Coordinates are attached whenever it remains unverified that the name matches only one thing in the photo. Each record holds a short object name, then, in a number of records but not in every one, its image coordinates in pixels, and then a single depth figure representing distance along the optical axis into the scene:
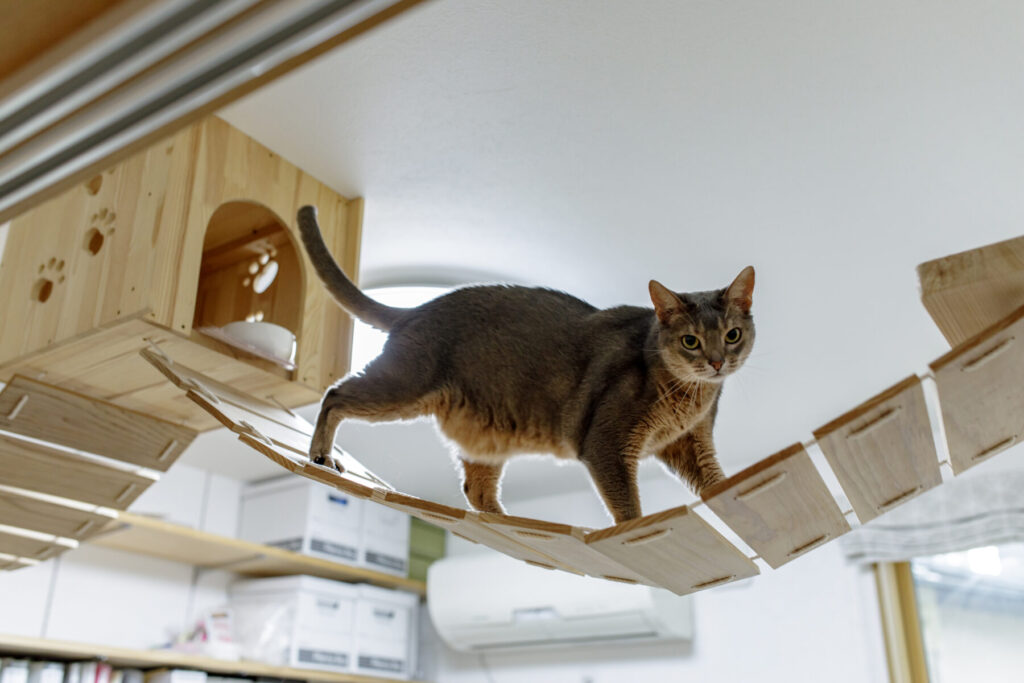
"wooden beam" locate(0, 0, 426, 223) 0.65
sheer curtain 3.17
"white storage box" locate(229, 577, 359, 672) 3.56
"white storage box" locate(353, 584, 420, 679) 3.88
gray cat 1.15
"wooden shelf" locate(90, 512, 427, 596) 3.25
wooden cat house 1.73
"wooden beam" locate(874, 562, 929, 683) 3.30
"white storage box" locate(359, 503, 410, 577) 4.00
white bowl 1.88
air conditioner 3.54
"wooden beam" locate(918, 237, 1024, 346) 0.83
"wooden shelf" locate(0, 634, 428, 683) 2.81
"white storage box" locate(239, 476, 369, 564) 3.76
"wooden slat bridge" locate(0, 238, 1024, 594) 0.83
